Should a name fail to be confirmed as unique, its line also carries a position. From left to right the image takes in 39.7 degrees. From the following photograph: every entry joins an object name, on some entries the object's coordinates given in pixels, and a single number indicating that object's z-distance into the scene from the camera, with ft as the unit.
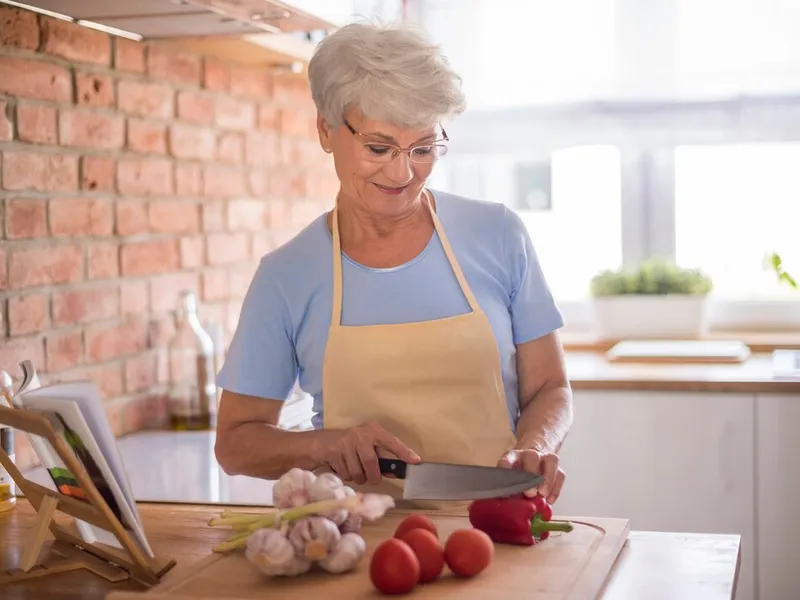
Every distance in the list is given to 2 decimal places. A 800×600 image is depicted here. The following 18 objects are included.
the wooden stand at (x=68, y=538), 4.07
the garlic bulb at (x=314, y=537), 4.10
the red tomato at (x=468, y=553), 4.08
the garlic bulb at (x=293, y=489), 4.37
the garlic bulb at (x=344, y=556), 4.15
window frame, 10.53
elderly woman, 5.27
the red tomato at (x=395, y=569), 3.89
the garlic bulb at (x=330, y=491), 4.26
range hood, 6.21
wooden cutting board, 3.99
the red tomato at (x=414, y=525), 4.27
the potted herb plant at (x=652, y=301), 10.38
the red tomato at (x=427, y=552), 4.06
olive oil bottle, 7.70
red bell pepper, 4.47
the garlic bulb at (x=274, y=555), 4.07
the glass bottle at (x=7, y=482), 5.61
